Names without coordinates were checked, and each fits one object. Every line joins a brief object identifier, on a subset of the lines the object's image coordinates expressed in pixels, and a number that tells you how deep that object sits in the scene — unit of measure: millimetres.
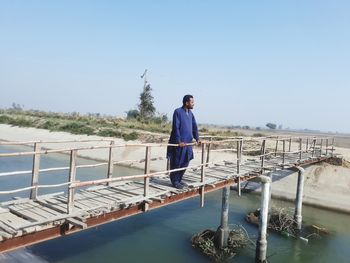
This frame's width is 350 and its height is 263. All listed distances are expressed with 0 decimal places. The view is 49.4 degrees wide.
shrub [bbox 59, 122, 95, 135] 45625
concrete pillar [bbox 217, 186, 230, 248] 14133
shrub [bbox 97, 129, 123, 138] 41706
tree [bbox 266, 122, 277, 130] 184575
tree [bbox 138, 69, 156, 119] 59281
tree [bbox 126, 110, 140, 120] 71750
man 10266
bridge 6984
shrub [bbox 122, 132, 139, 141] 39738
